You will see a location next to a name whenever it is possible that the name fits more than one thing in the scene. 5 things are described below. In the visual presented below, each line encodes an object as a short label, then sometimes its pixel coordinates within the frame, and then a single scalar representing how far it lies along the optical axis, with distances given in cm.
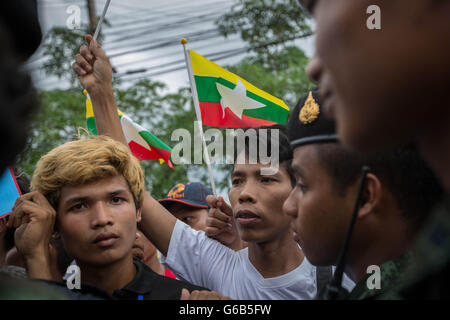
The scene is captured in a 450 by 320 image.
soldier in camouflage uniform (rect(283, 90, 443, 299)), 166
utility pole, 1050
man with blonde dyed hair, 245
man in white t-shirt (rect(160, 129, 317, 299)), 280
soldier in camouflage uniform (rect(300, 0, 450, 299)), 82
